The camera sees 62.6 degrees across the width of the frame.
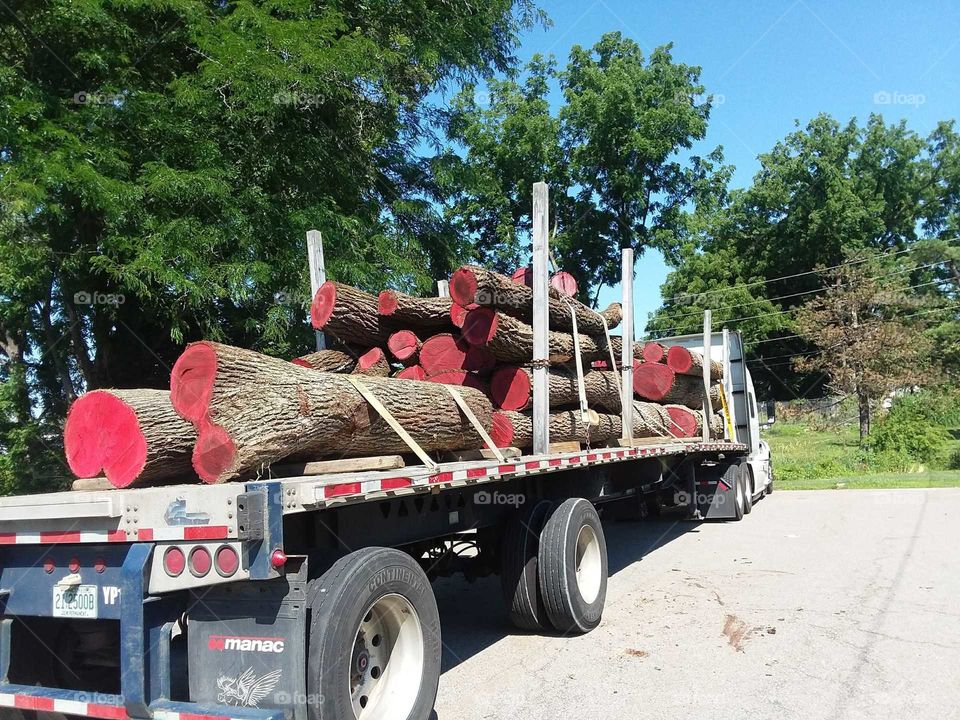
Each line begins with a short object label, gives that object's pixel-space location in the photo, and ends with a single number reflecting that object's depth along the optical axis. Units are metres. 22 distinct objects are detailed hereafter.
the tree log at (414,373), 6.62
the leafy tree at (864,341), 29.77
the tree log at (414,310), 6.61
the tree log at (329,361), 6.54
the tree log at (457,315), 6.44
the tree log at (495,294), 6.16
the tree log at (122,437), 4.11
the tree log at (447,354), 6.61
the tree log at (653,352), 10.57
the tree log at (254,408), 3.98
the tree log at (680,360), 11.12
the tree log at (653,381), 10.29
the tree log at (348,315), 6.39
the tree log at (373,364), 6.63
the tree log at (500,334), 6.26
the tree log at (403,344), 6.73
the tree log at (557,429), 6.24
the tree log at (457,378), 6.49
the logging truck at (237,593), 3.24
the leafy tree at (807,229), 45.78
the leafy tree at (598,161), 28.58
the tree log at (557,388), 6.62
